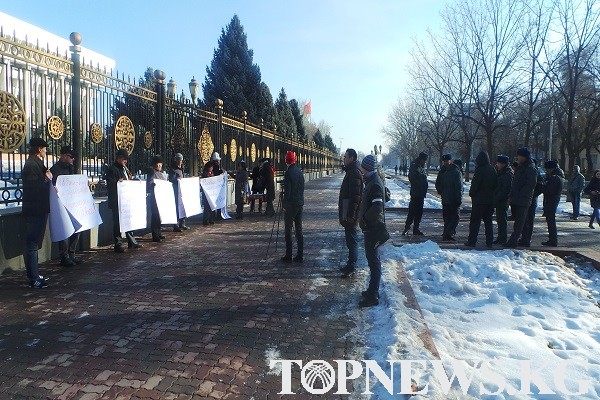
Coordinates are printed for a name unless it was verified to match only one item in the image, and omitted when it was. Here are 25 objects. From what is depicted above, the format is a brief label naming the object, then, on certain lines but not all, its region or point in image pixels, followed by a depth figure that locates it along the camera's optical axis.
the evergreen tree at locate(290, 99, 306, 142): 54.81
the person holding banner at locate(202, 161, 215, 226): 12.46
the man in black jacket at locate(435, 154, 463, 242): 10.09
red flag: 64.34
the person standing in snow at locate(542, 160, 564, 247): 9.29
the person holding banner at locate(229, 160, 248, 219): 14.22
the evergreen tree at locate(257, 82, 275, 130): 32.87
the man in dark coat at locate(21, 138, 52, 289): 5.99
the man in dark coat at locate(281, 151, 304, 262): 7.56
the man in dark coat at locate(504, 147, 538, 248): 8.75
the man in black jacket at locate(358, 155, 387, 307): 5.57
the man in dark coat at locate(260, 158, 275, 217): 14.72
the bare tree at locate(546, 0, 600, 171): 18.34
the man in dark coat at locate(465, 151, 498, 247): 9.17
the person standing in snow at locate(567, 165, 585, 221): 14.82
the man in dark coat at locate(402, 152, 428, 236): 10.65
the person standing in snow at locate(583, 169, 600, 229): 12.56
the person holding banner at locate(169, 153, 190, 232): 10.90
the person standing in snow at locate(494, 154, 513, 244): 9.32
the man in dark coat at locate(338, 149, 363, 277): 6.77
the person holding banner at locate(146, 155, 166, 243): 9.56
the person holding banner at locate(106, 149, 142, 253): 8.38
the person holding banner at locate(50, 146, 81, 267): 7.11
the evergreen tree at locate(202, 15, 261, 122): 30.89
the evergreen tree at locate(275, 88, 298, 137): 40.33
